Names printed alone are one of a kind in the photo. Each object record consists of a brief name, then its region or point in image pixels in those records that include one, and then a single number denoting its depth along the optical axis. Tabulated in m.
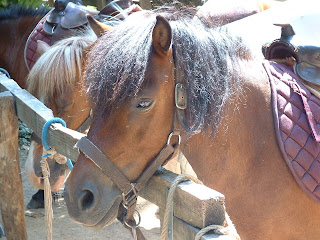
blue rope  3.23
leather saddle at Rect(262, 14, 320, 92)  3.22
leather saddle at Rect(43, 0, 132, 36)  4.48
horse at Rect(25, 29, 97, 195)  3.79
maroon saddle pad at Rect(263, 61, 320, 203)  3.10
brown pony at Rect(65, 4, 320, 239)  2.92
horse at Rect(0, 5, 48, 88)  5.28
